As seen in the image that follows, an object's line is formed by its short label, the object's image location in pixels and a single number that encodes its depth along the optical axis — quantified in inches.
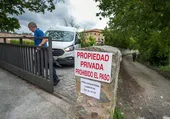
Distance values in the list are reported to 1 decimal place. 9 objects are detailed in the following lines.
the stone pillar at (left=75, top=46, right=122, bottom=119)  60.1
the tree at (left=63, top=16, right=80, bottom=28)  1049.0
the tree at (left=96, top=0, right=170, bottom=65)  171.5
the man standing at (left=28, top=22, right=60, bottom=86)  127.0
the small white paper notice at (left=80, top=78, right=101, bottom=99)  62.7
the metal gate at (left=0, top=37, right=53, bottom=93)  113.4
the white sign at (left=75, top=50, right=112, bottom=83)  57.7
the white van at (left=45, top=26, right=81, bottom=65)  191.6
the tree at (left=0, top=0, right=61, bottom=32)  178.1
